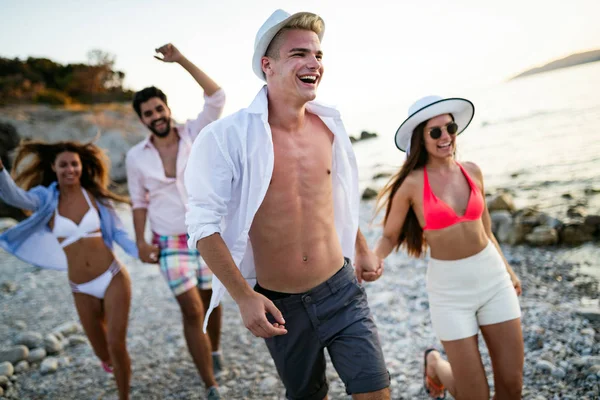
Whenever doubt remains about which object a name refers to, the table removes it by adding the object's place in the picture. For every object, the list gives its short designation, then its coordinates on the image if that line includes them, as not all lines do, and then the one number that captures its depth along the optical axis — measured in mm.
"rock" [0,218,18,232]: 13322
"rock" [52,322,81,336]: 6344
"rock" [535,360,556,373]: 3916
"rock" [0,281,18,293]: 8898
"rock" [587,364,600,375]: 3709
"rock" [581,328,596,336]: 4402
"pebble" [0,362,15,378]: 5145
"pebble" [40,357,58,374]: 5270
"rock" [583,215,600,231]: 7520
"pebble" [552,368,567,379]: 3821
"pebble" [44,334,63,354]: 5758
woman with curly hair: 4168
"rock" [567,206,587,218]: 8266
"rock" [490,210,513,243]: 8035
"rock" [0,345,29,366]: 5453
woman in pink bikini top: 3178
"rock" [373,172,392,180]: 22344
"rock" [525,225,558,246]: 7531
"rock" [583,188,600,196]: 10680
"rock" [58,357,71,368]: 5430
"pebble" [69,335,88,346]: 6000
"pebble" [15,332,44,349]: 5887
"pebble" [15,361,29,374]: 5322
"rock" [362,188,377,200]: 15945
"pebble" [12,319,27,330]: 6863
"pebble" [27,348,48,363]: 5560
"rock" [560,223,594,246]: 7422
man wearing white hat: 2539
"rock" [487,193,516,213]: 9477
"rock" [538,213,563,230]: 7800
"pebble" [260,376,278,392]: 4505
